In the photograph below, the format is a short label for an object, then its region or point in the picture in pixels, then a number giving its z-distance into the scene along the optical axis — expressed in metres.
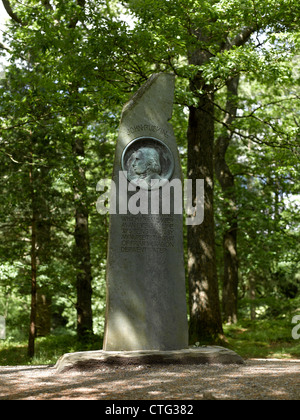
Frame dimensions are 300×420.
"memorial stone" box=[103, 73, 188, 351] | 6.91
